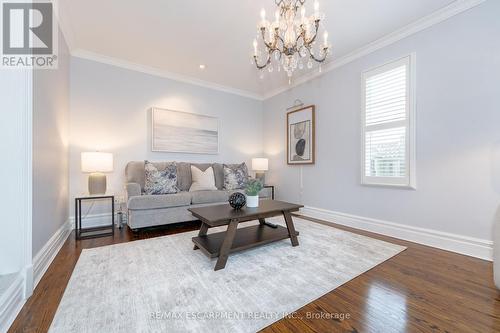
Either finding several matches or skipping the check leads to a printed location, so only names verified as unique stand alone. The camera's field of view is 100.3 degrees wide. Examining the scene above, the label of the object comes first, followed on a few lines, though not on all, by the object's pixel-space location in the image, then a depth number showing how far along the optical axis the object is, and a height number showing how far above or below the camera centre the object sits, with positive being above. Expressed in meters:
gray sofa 2.73 -0.50
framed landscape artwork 3.65 +0.62
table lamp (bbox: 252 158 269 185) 4.38 +0.03
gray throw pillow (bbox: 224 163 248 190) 3.82 -0.22
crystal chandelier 1.87 +1.24
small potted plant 2.29 -0.31
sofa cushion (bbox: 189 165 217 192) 3.53 -0.25
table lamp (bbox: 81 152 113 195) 2.73 -0.03
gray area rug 1.19 -0.89
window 2.52 +0.54
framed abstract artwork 3.77 +0.57
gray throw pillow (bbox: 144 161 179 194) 3.11 -0.22
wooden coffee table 1.82 -0.73
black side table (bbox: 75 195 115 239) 2.58 -0.90
